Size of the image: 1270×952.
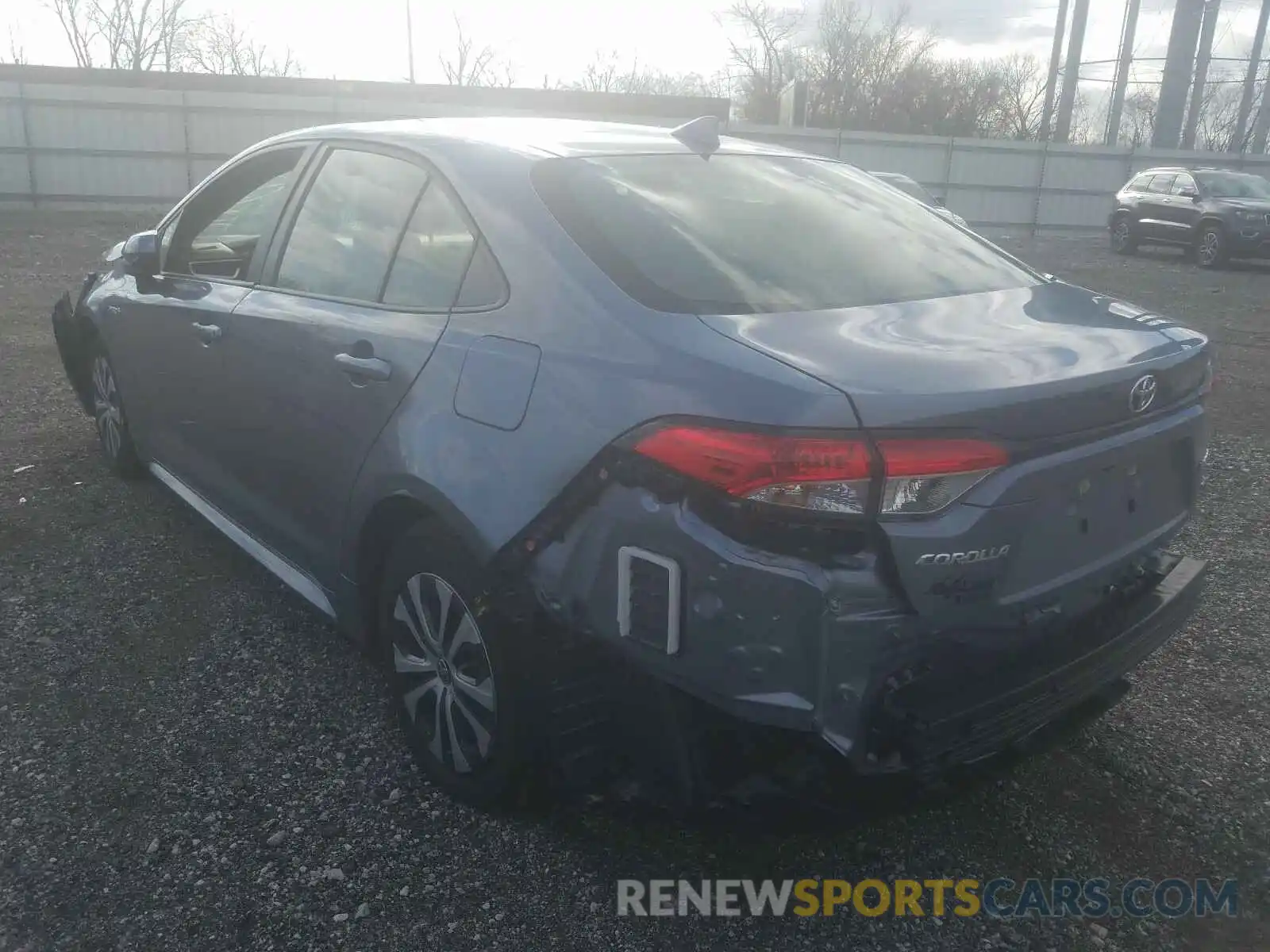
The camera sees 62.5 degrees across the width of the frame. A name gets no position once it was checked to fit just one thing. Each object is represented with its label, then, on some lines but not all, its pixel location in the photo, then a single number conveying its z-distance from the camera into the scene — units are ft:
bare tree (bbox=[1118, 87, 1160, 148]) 152.97
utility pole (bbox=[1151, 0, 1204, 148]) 86.58
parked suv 57.47
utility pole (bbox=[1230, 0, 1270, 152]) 104.83
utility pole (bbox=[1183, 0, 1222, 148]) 94.48
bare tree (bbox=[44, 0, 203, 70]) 142.92
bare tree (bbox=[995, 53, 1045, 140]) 150.30
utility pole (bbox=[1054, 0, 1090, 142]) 95.96
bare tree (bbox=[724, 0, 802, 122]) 153.38
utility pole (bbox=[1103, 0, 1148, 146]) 103.19
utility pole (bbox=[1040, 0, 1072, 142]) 101.14
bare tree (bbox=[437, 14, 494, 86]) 149.18
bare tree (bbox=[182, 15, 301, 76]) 143.95
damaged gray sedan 6.29
